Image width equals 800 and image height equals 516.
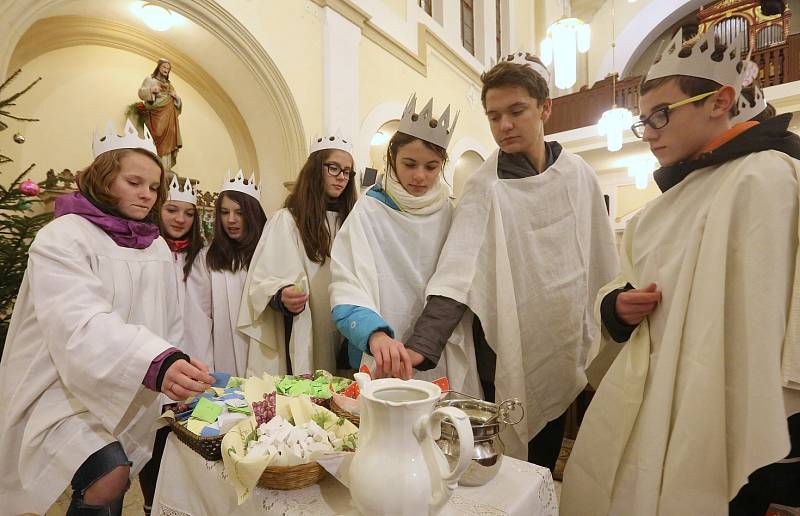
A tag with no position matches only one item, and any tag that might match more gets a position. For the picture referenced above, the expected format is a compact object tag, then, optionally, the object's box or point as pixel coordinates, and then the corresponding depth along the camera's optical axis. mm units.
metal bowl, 929
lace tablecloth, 895
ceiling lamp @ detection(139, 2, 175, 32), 4266
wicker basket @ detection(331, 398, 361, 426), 1184
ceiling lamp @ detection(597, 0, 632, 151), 7727
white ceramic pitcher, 739
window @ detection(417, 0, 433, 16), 8102
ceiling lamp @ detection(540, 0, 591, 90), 6953
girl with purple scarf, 1399
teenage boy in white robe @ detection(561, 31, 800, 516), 1040
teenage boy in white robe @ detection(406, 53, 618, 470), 1584
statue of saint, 4492
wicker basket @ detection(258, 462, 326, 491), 936
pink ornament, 2613
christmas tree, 2500
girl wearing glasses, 2205
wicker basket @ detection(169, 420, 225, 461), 1071
